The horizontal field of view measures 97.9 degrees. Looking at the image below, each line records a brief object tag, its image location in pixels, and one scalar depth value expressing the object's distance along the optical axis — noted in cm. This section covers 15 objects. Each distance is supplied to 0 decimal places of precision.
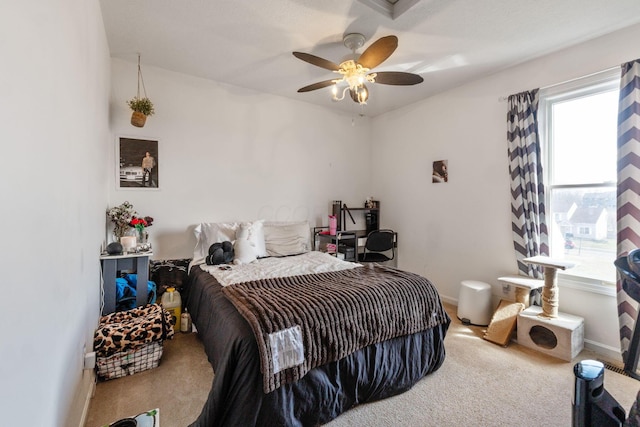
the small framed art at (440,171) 359
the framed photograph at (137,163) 287
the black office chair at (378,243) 389
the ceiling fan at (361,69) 203
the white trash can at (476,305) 297
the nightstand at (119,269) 236
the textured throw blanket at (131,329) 196
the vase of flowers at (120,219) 270
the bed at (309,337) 144
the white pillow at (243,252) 288
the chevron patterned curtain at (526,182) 275
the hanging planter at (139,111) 260
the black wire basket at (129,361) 198
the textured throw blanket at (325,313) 150
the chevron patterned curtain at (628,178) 219
